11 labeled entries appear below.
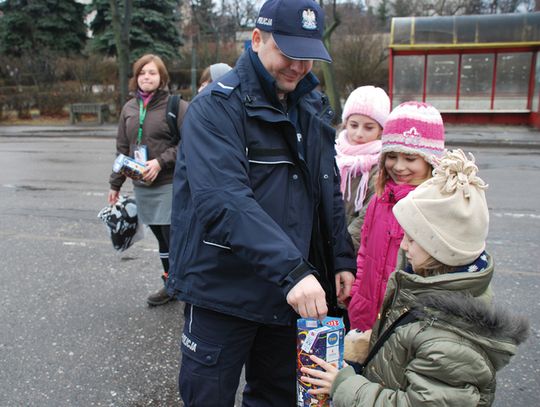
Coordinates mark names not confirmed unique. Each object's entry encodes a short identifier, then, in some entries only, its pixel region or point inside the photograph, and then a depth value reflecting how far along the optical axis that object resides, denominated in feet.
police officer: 5.71
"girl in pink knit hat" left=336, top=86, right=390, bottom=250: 9.64
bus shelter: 58.18
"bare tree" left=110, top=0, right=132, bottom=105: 64.34
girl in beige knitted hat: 5.21
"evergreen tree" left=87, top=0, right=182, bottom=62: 84.28
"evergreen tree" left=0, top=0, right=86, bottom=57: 94.38
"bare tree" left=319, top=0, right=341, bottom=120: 61.87
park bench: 71.92
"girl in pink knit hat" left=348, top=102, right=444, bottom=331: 7.89
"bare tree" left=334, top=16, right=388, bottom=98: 75.46
